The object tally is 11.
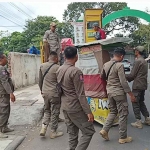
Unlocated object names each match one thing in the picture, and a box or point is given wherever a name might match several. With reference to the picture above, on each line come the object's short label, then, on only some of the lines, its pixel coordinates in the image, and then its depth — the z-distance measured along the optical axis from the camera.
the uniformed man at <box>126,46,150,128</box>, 5.27
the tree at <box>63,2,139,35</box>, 41.22
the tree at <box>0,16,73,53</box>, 34.41
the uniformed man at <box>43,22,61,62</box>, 7.08
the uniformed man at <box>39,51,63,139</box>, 4.94
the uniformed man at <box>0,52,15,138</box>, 4.96
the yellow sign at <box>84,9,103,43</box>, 8.84
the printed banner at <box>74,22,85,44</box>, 9.45
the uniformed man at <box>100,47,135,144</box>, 4.39
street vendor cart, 5.30
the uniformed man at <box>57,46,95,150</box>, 3.24
